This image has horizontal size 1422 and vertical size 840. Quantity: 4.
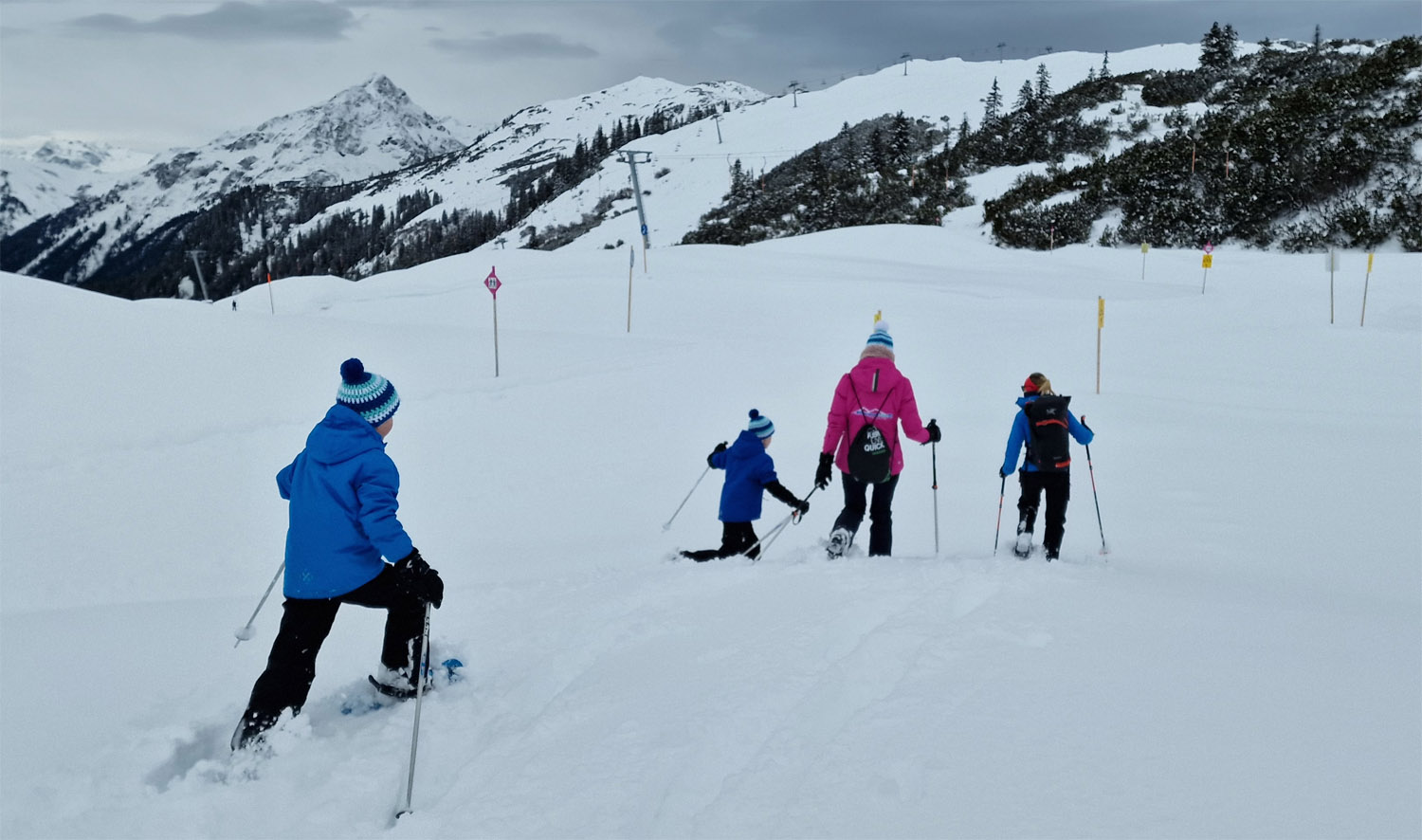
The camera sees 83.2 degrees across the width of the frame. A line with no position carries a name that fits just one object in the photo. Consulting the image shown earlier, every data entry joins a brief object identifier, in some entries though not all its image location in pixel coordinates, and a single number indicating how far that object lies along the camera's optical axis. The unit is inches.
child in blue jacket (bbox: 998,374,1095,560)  240.1
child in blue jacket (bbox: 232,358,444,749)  137.5
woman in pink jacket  227.9
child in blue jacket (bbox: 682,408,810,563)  256.1
